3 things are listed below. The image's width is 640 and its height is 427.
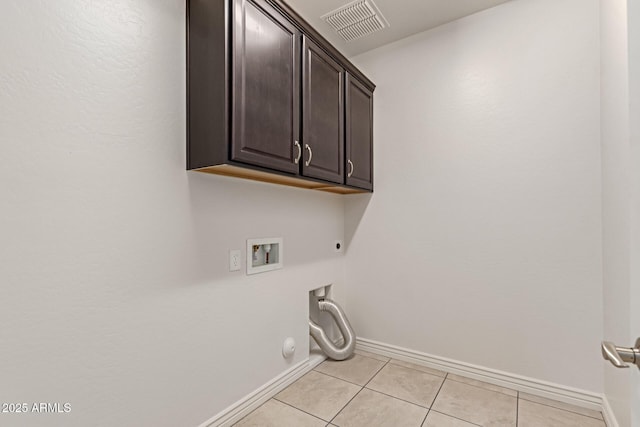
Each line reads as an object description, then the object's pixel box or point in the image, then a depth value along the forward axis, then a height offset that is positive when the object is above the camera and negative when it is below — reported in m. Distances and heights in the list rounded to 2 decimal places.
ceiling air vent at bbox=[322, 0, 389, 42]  1.96 +1.43
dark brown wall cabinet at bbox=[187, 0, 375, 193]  1.26 +0.62
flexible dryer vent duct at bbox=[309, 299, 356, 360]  2.24 -0.95
